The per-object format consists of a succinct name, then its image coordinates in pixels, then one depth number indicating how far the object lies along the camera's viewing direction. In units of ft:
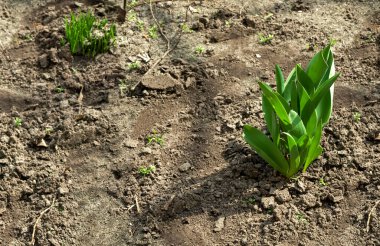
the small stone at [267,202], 10.96
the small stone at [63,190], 11.59
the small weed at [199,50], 14.34
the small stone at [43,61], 14.26
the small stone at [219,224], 10.82
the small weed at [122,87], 13.50
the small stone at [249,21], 14.92
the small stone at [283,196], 11.01
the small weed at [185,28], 15.02
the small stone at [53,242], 10.87
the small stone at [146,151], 12.17
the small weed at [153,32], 14.94
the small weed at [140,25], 15.19
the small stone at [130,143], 12.37
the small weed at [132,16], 15.47
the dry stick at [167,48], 13.99
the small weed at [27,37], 15.14
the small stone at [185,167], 11.85
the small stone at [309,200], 10.99
